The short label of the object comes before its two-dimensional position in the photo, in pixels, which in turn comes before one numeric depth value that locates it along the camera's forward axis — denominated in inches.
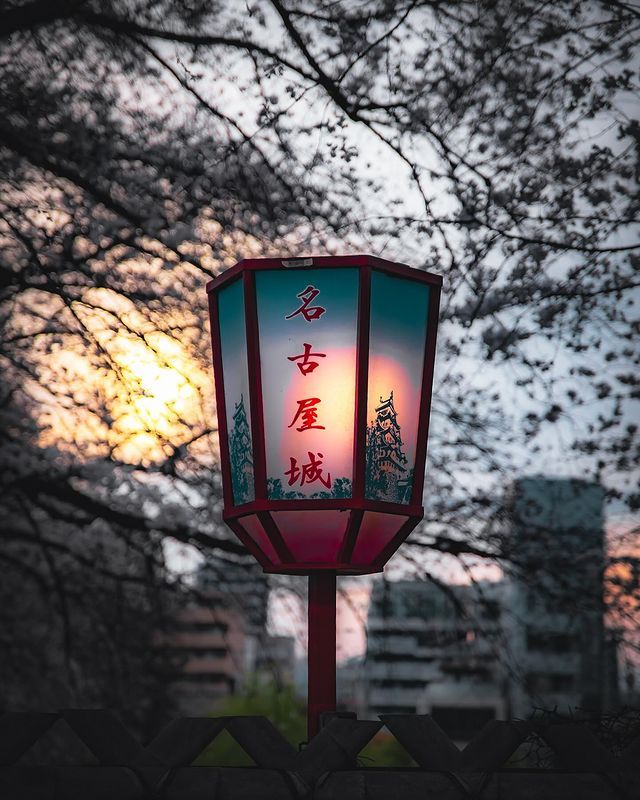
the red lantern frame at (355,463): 157.4
